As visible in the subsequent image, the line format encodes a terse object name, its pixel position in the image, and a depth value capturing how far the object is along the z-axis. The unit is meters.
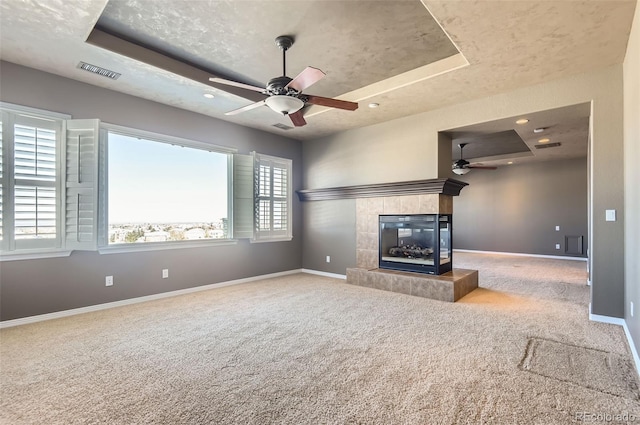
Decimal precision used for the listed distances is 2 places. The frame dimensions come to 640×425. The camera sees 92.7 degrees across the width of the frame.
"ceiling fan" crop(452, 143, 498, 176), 7.35
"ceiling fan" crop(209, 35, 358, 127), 2.88
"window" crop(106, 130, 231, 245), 4.24
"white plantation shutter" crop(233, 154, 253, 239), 5.37
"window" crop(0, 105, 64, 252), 3.32
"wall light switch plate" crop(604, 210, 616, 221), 3.29
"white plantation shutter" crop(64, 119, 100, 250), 3.68
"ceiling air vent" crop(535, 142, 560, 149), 6.13
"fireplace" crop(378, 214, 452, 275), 4.69
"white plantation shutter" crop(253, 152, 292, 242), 5.66
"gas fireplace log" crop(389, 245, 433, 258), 4.84
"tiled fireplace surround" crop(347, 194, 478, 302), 4.30
